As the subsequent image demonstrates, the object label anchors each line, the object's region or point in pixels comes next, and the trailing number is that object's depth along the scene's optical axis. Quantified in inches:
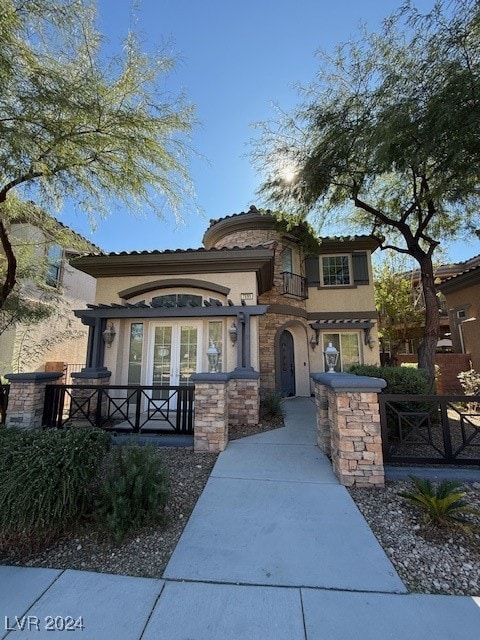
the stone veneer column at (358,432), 151.9
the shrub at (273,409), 287.8
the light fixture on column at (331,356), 226.3
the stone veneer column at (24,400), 221.6
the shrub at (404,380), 220.1
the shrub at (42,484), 105.8
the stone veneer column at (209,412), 198.2
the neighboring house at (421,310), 573.0
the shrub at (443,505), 115.2
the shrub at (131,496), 113.1
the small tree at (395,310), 573.6
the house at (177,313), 299.1
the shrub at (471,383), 304.8
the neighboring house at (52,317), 309.4
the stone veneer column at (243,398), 267.7
